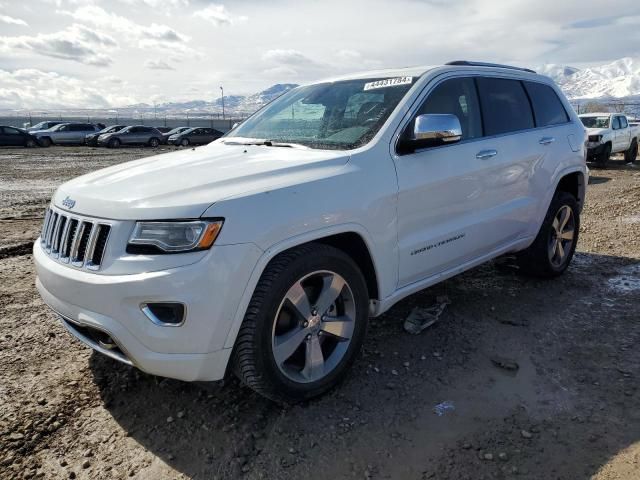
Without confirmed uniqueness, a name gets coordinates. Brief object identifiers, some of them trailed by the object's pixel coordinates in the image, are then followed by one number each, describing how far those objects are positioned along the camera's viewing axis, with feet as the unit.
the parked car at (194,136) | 108.58
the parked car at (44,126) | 115.81
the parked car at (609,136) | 50.85
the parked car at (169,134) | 111.79
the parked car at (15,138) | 93.40
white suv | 7.66
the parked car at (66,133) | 102.99
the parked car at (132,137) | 101.24
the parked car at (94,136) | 104.11
